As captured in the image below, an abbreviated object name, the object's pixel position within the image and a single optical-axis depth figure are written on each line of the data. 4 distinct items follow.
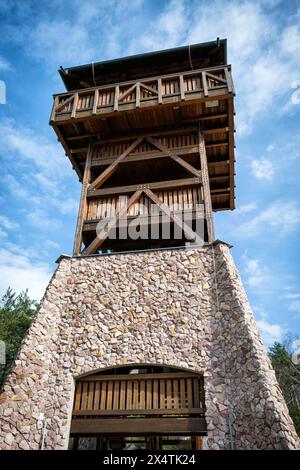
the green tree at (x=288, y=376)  23.83
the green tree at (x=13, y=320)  21.73
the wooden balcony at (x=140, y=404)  6.74
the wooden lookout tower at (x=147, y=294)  6.59
